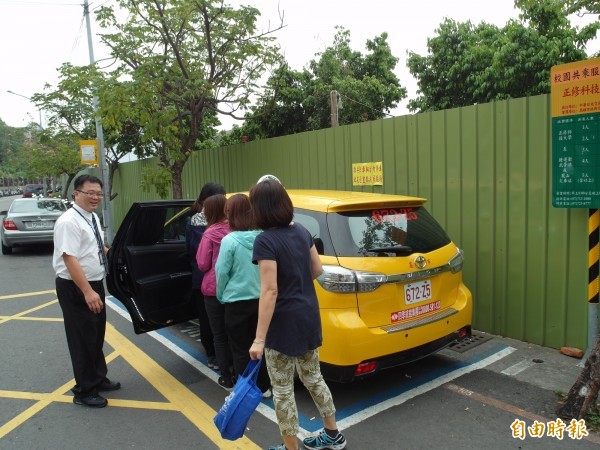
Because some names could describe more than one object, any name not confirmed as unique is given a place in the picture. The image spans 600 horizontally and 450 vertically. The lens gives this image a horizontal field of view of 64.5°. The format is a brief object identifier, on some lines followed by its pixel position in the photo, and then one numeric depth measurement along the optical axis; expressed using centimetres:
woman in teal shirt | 339
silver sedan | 1161
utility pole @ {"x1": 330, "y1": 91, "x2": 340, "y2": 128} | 935
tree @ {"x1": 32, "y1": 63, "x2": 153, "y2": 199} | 896
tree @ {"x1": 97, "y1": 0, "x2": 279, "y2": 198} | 853
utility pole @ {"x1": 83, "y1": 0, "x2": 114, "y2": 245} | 1289
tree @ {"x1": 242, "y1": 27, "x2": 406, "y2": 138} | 1334
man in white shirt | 361
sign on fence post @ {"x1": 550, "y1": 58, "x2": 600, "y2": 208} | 391
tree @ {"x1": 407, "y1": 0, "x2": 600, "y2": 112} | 1142
